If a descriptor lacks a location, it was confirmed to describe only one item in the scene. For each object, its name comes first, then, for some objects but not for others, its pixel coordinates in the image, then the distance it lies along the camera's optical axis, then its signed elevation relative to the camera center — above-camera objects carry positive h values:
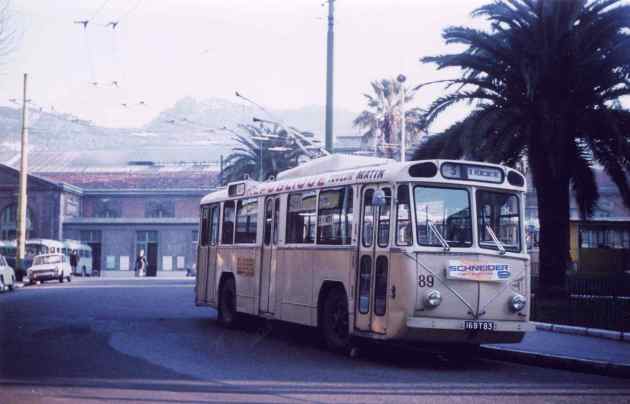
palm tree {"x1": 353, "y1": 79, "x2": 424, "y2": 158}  48.94 +7.94
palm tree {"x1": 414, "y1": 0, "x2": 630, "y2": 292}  20.77 +4.05
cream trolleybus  12.27 +0.12
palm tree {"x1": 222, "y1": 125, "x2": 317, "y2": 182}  50.03 +5.74
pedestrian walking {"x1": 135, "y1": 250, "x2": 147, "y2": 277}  64.69 -0.64
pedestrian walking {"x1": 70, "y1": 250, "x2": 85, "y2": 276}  64.12 -0.29
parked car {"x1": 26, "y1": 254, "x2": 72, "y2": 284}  46.94 -0.71
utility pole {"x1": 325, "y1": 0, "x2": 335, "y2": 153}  26.25 +5.18
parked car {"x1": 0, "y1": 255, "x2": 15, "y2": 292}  34.97 -0.88
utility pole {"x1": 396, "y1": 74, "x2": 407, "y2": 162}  35.16 +5.61
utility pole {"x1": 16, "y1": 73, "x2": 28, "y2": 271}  48.78 +3.26
